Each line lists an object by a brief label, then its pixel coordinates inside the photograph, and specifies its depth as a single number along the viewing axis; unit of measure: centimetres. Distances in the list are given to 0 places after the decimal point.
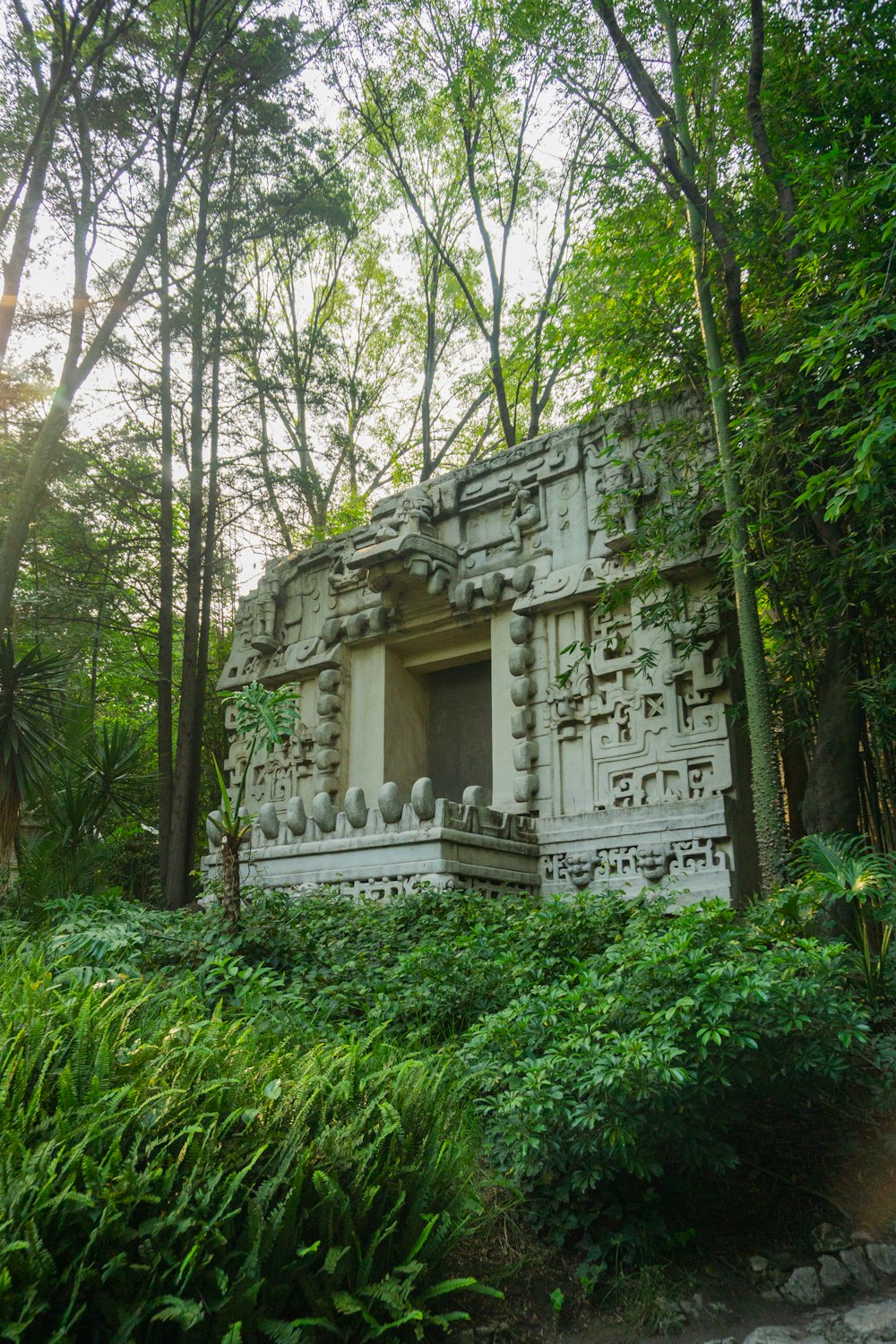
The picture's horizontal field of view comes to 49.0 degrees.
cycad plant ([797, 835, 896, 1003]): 458
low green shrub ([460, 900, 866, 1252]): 341
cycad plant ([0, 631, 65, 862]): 886
